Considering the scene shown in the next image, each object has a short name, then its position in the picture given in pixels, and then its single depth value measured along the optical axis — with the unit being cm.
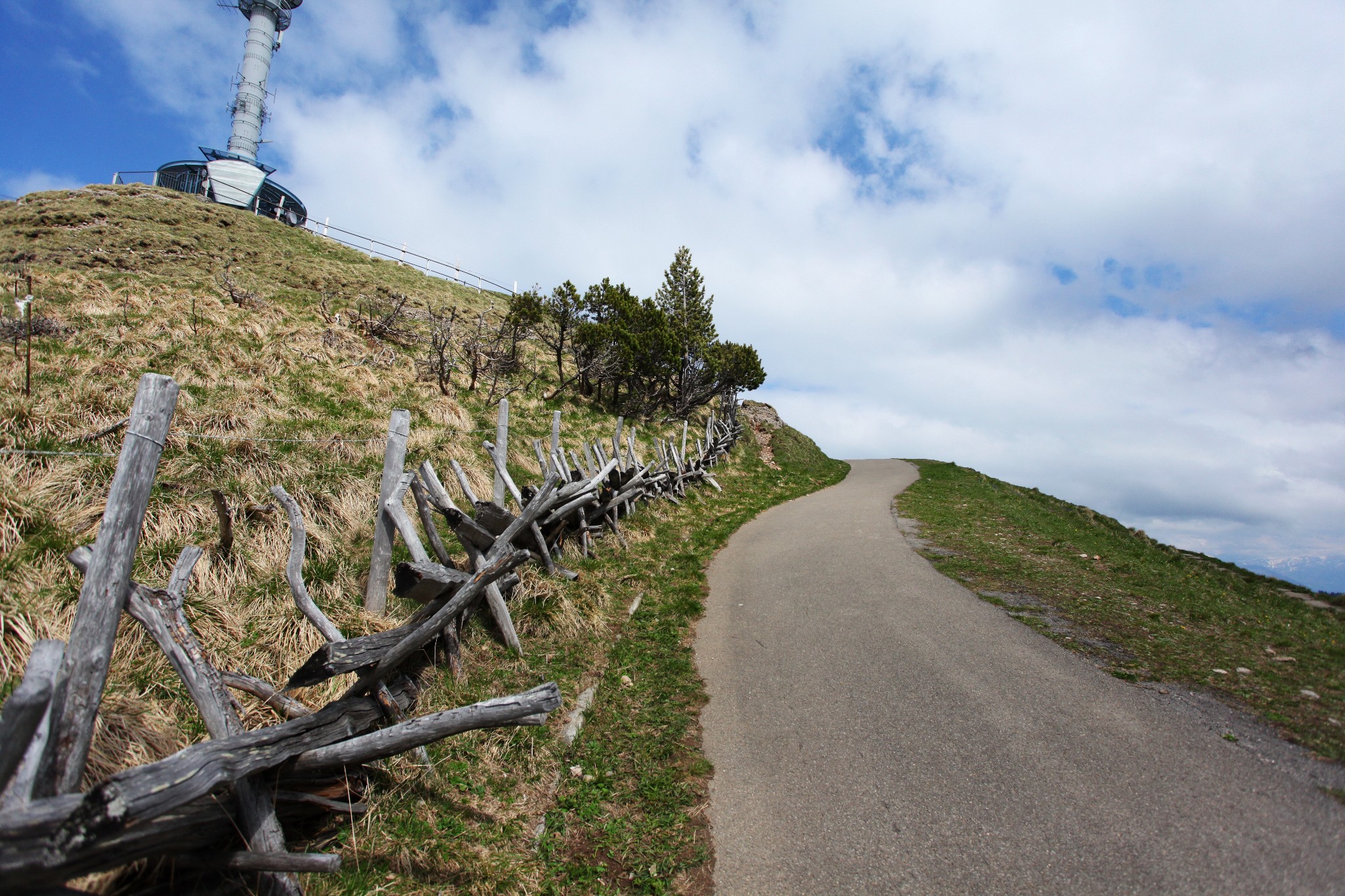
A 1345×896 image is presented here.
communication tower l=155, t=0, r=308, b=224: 4153
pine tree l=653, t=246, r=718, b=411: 2762
